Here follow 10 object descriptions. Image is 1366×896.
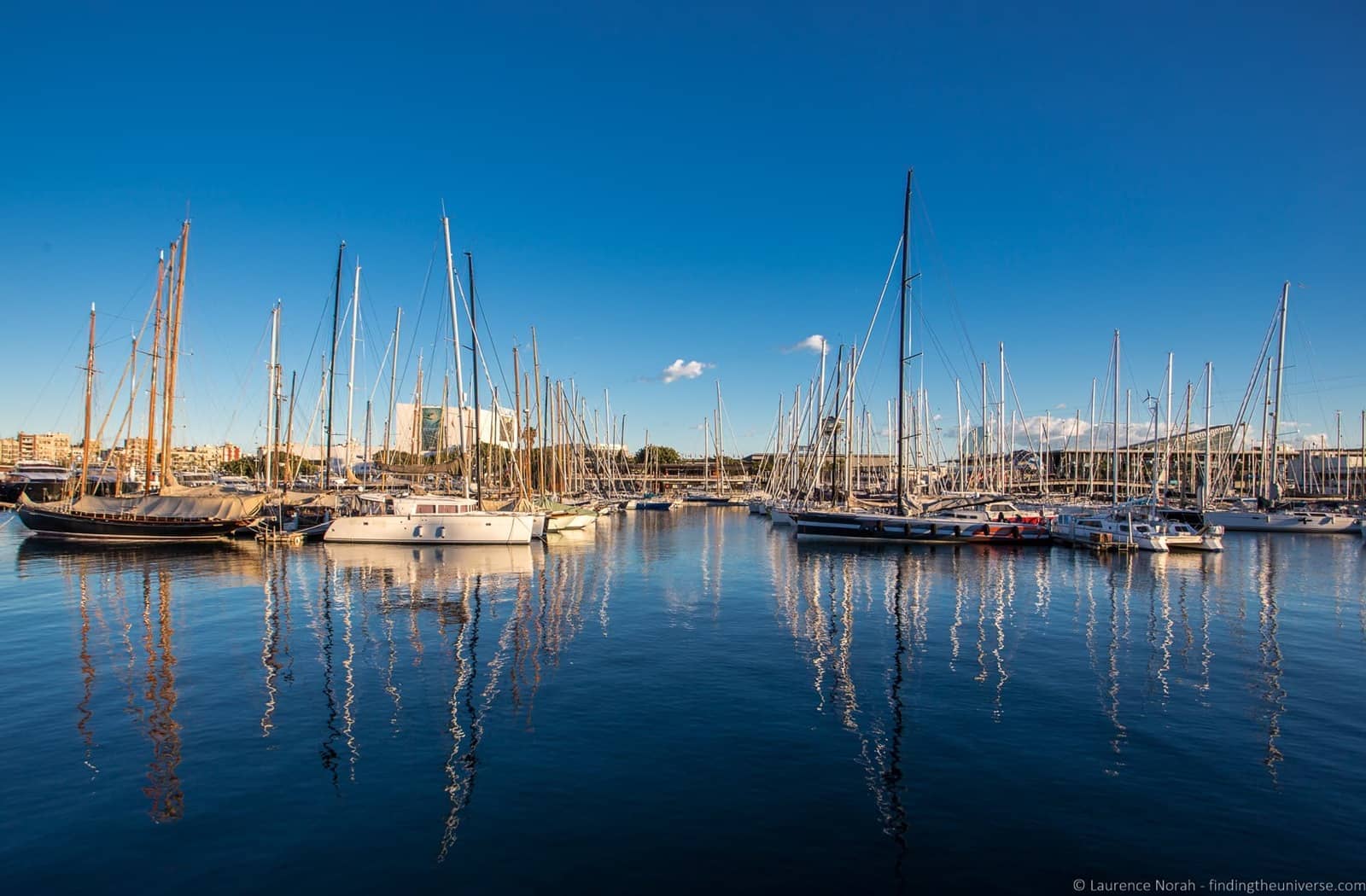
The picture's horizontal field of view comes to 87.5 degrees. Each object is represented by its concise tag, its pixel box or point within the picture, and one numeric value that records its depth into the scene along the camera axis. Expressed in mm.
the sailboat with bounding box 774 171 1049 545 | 49188
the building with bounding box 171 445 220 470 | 148750
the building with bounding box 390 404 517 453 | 58281
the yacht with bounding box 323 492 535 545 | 44750
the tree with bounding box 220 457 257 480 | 139338
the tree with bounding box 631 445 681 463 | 190338
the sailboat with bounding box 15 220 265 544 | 43719
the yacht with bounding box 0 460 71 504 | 95312
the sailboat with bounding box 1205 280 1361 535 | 66000
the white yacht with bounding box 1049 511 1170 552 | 45469
